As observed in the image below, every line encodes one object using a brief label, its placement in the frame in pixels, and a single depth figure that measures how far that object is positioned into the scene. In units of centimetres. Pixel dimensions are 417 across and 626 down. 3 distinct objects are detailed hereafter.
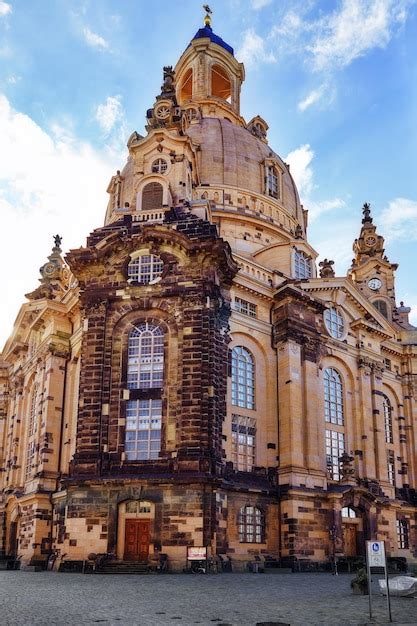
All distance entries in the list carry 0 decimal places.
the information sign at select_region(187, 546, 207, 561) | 3120
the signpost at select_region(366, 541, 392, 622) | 1780
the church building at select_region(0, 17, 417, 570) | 3784
